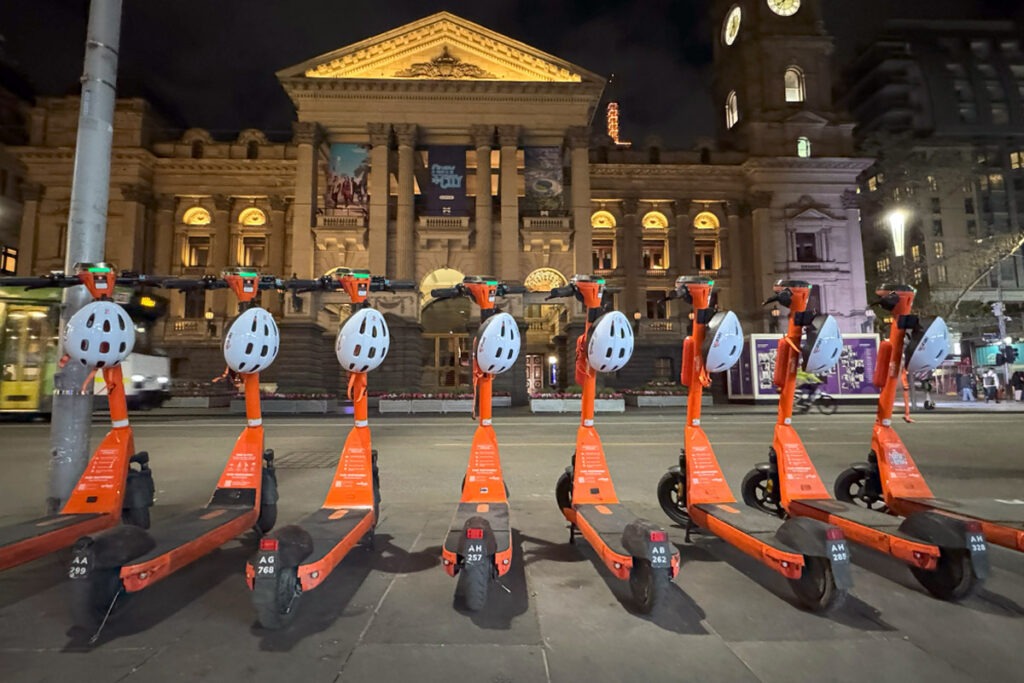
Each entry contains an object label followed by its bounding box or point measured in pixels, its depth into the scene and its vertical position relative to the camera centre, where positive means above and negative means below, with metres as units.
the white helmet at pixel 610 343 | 4.57 +0.35
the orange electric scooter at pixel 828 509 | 3.71 -1.12
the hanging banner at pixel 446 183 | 34.53 +13.40
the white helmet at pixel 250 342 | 4.68 +0.38
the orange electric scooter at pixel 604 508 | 3.47 -1.08
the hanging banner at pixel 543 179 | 36.22 +14.15
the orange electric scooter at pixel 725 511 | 3.46 -1.09
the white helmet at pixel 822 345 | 5.03 +0.36
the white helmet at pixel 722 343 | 4.80 +0.36
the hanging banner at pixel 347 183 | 36.12 +13.82
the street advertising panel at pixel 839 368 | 29.52 +0.81
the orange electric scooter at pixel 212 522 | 3.23 -1.10
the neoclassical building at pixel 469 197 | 36.56 +14.49
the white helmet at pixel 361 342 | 4.60 +0.37
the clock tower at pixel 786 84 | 44.03 +25.77
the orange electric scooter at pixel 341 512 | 3.19 -1.05
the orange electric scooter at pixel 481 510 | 3.52 -1.05
